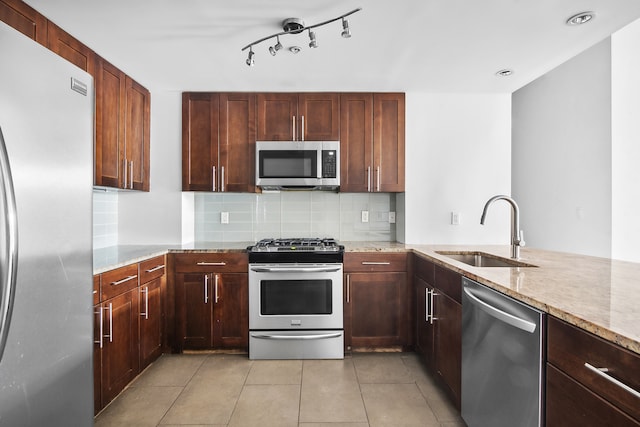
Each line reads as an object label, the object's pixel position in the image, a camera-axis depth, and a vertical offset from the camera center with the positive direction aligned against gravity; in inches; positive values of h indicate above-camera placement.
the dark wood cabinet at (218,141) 119.5 +25.0
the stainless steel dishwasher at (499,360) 46.6 -23.6
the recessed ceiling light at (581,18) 72.7 +42.3
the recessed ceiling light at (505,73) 102.9 +42.8
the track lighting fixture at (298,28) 72.1 +41.0
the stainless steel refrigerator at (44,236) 33.4 -2.6
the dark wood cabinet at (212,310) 108.1 -31.1
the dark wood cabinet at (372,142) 120.4 +24.9
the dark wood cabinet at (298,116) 119.7 +33.7
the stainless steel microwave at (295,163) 116.9 +16.9
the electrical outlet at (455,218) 123.5 -2.1
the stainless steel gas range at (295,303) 105.8 -28.6
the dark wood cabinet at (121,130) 92.1 +24.7
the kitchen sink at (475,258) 96.0 -13.7
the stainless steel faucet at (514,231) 86.0 -4.9
